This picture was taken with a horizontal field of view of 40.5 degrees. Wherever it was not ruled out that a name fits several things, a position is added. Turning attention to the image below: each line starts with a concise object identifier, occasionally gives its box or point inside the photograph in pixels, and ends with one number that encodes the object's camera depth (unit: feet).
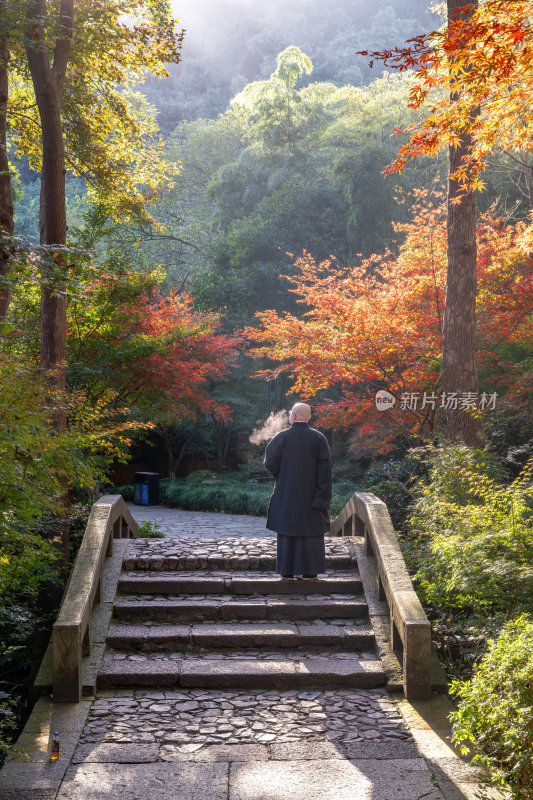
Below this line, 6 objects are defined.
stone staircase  17.44
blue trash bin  57.62
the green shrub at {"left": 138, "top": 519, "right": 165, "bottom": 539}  34.69
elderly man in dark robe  22.30
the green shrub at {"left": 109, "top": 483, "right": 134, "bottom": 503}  61.93
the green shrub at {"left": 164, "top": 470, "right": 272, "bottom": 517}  53.52
